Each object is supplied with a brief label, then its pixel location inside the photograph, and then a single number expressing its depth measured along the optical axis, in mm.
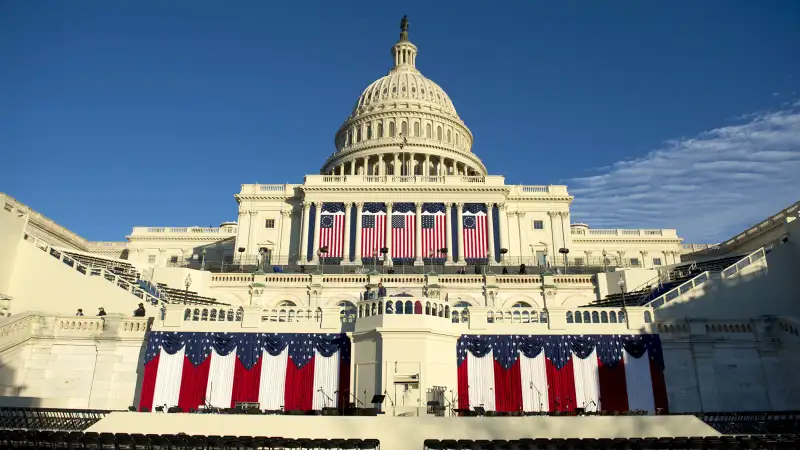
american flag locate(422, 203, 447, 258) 71125
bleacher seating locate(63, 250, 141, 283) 48794
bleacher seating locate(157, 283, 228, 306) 45588
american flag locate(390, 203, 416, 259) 71062
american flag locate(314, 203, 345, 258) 71188
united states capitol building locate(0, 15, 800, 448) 29125
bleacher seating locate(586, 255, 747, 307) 43741
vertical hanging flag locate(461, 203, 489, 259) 70812
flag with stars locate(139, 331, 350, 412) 29641
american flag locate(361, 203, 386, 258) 71188
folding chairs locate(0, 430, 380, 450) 18594
